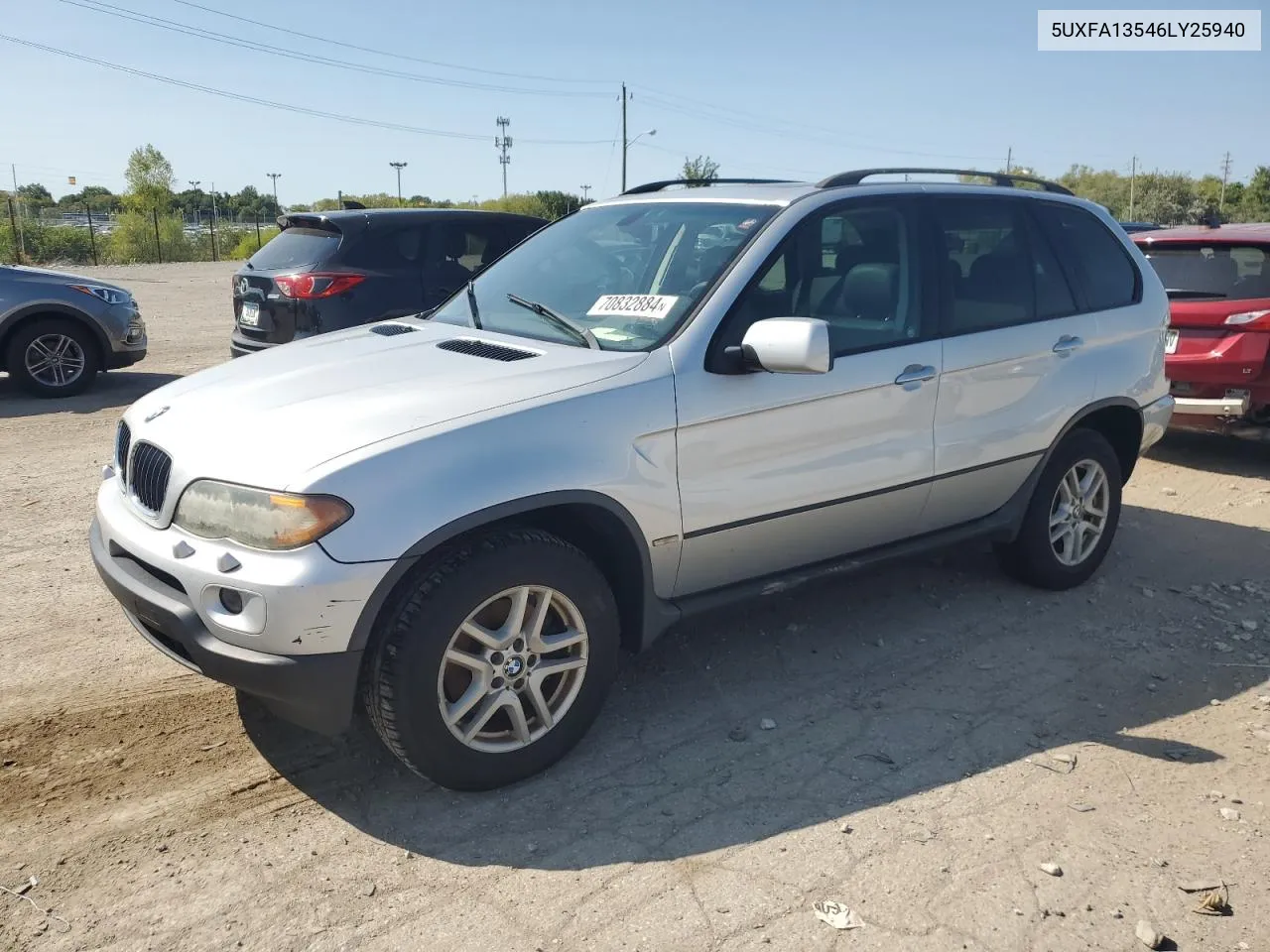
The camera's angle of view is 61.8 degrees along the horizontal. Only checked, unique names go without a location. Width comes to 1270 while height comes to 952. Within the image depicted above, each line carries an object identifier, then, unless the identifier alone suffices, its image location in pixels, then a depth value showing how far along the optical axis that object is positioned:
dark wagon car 8.08
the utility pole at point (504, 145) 80.50
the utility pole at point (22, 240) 33.11
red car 7.27
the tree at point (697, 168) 46.88
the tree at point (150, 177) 53.91
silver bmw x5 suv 2.98
